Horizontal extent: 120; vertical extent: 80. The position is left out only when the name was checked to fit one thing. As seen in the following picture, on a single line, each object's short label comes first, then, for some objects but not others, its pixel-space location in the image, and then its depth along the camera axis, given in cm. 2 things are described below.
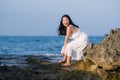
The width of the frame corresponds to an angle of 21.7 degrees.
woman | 1040
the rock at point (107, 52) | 1042
